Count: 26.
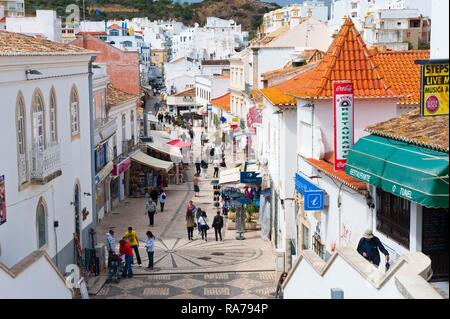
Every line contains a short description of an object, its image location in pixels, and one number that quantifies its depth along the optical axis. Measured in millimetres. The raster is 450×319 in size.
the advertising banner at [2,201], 17016
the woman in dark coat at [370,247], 14031
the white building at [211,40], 124462
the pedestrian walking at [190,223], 29578
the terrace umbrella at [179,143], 49625
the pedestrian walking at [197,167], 48069
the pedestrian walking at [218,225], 29500
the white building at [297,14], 51562
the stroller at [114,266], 23719
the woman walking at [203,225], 29688
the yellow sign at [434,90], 11852
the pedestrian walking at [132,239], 24984
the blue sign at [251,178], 33647
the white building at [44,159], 17141
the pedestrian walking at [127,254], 23672
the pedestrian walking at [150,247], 24734
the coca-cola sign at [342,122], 17781
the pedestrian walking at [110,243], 24297
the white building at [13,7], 99250
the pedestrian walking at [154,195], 37500
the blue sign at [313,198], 18734
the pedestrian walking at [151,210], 32266
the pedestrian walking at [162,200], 36275
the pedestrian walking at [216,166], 47525
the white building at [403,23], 84750
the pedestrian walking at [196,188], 40625
